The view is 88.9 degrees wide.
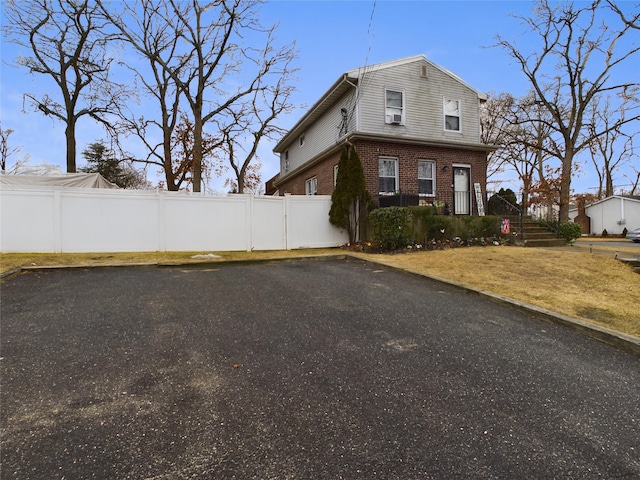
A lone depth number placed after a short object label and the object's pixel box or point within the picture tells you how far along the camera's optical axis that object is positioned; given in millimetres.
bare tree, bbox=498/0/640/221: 17719
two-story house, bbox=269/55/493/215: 12703
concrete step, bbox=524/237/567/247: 11531
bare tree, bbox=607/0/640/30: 16609
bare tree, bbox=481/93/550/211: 22750
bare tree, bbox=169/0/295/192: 16438
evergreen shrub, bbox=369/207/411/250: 10281
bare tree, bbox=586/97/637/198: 31262
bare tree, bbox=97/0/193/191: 16766
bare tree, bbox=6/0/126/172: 15508
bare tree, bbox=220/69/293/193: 20656
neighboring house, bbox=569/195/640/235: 27594
